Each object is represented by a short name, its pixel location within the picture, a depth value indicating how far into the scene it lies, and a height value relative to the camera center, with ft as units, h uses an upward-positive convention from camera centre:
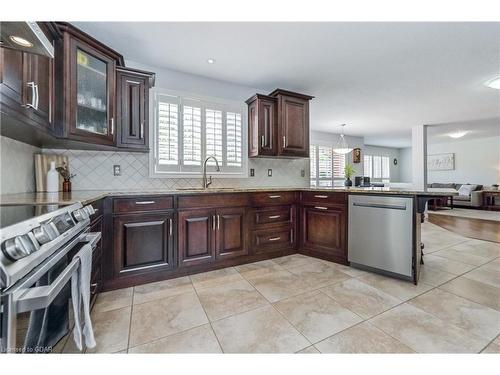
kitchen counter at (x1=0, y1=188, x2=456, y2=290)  6.45 -1.40
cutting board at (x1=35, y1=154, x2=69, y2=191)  6.51 +0.53
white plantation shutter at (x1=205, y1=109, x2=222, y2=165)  9.91 +2.36
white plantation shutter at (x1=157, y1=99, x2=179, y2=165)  8.95 +2.15
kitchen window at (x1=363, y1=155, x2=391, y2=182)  30.86 +2.70
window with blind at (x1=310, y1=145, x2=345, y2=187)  22.35 +2.03
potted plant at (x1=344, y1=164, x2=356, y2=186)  10.97 +0.61
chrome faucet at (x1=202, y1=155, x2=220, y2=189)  9.49 +0.48
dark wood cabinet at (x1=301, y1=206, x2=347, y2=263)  8.39 -1.74
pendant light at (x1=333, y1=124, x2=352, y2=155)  23.30 +4.50
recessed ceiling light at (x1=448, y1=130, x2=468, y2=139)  20.59 +4.89
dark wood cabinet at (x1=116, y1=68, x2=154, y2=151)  7.32 +2.64
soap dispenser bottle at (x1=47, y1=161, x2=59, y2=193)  6.33 +0.20
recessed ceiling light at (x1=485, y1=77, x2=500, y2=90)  10.49 +4.95
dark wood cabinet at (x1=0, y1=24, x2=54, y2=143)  3.81 +1.78
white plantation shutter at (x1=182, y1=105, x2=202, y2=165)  9.43 +2.17
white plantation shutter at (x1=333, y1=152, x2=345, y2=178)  23.44 +2.26
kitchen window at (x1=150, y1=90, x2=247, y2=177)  8.96 +2.21
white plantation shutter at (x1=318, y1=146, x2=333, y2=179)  22.67 +2.49
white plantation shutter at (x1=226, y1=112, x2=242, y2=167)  10.40 +2.21
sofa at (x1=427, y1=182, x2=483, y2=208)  22.90 -1.25
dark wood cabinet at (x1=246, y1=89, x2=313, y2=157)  10.17 +2.90
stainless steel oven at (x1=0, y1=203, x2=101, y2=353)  2.09 -0.99
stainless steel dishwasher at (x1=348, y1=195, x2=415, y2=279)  6.84 -1.53
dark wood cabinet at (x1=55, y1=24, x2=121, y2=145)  5.82 +2.76
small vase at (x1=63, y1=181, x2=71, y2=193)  7.04 +0.01
